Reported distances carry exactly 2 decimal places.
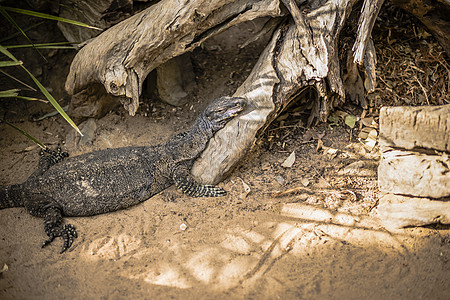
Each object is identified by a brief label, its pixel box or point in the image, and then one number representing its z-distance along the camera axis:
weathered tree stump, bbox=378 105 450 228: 3.28
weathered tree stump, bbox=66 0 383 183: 4.41
